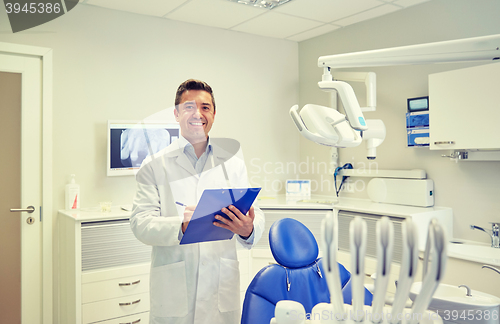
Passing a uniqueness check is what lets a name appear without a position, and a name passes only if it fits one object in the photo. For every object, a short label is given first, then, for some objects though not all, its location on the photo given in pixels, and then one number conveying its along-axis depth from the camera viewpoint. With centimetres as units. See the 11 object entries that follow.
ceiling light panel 304
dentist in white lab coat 167
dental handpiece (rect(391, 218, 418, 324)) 72
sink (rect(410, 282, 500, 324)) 104
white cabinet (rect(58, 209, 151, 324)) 251
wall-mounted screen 300
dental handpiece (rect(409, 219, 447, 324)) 71
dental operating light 111
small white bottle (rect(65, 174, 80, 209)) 284
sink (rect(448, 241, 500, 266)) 218
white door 271
